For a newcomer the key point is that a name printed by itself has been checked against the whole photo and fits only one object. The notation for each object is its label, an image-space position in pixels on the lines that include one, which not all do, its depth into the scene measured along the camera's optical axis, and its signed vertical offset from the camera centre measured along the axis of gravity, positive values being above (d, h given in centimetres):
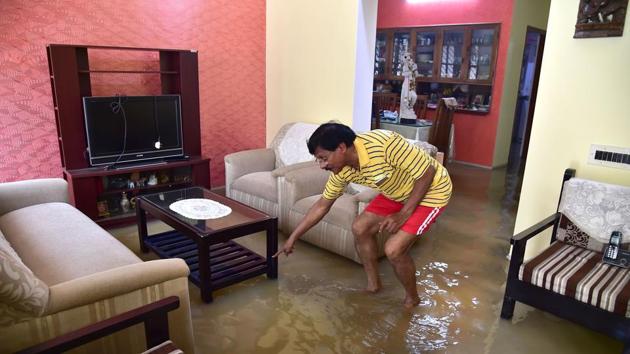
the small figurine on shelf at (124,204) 362 -112
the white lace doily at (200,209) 268 -88
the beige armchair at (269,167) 340 -81
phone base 218 -89
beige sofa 133 -86
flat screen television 335 -46
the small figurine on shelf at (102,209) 348 -113
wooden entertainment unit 322 -61
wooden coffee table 240 -105
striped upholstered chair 196 -93
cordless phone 219 -87
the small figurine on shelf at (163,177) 384 -94
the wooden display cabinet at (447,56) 572 +37
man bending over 203 -54
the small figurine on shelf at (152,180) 375 -95
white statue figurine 488 -13
